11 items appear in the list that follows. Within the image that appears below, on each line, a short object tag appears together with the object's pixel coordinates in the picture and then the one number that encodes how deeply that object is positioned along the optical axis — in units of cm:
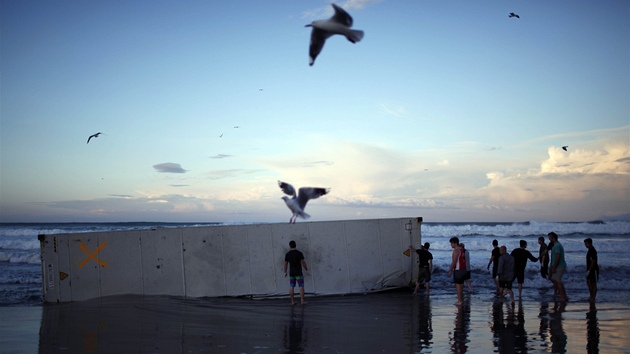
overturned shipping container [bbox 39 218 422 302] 1625
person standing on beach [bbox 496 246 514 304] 1523
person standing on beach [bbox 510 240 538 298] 1623
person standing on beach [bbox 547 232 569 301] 1581
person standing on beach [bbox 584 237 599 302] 1607
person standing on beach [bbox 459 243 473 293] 1464
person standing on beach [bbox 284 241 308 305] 1491
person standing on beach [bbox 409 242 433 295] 1686
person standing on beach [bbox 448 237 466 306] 1437
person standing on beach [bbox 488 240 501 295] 1647
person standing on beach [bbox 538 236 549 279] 1666
